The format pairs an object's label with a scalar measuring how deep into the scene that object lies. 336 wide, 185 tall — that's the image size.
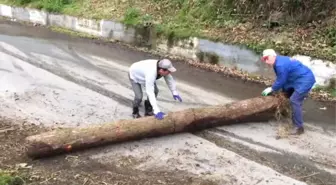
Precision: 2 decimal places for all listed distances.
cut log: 6.89
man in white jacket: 7.54
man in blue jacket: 7.70
